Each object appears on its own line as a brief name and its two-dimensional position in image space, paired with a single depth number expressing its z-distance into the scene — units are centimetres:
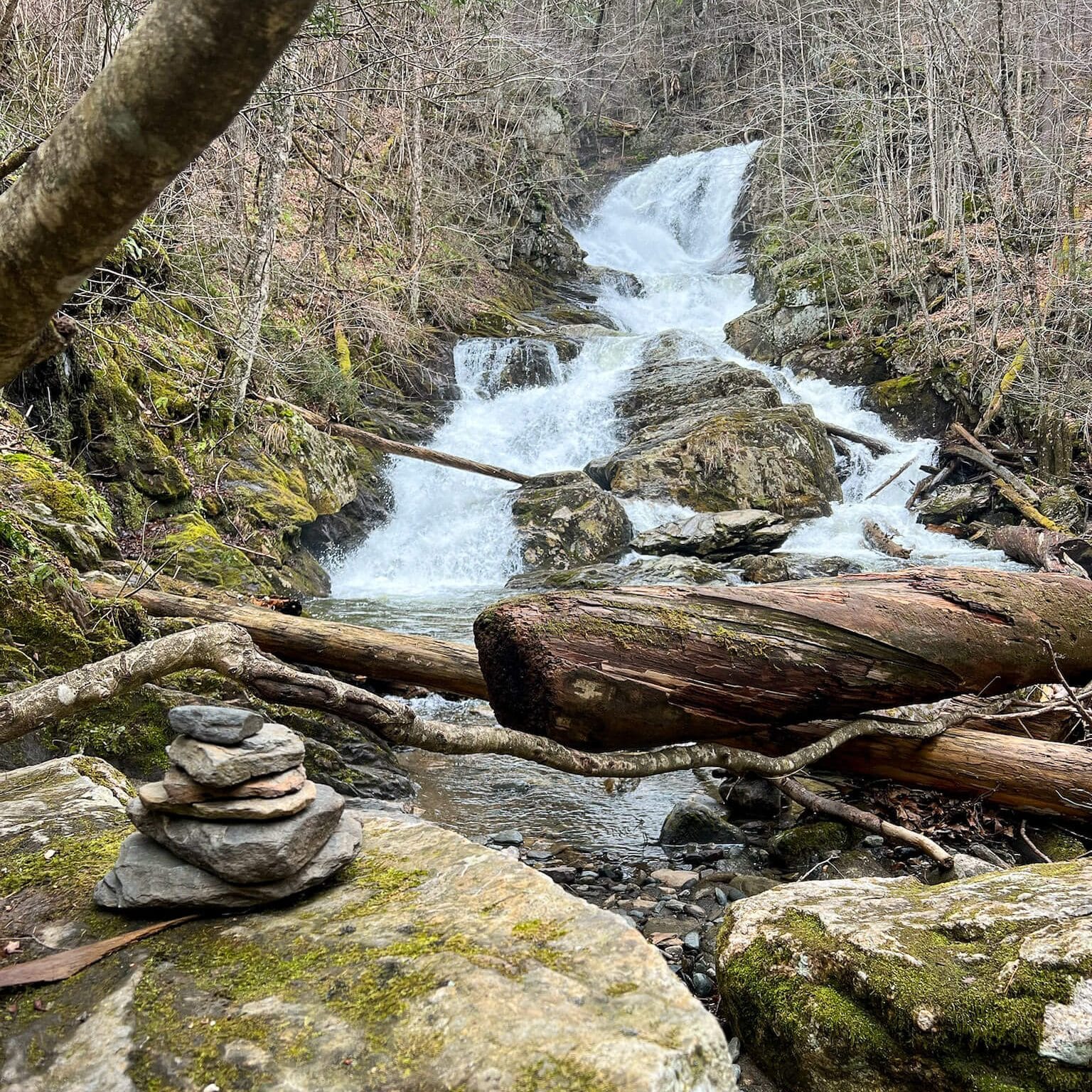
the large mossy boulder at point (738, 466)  1528
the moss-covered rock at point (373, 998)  140
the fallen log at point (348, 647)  492
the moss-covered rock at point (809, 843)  412
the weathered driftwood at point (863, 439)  1698
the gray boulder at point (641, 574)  1134
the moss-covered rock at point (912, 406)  1728
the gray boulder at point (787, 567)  1159
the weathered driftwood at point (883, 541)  1275
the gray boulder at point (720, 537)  1302
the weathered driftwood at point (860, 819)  369
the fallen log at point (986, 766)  400
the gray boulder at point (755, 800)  484
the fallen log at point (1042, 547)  974
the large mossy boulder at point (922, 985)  187
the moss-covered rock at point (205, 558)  732
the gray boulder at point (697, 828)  455
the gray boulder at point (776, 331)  2156
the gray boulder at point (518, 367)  1934
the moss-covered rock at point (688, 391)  1784
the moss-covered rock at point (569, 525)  1332
